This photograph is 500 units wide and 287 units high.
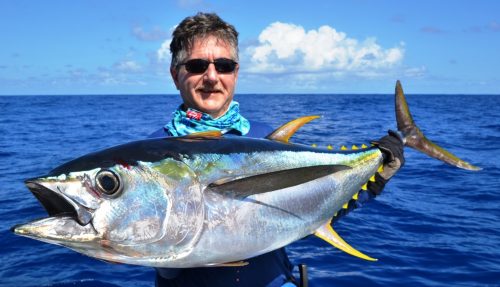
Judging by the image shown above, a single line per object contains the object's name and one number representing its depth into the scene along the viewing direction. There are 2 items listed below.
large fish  0.74
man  1.12
